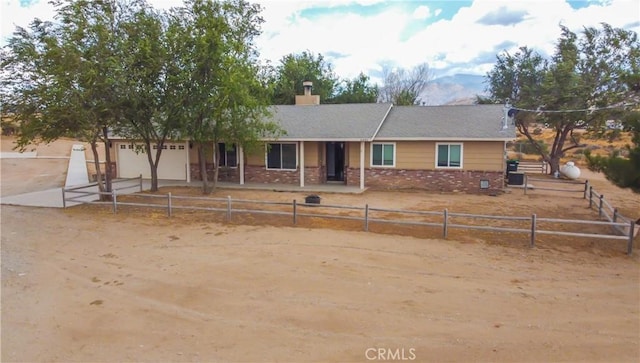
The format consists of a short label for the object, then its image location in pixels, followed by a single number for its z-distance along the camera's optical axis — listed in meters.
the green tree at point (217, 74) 14.59
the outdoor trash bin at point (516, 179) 19.55
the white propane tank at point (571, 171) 23.56
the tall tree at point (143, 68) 13.73
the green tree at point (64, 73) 12.85
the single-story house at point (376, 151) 17.20
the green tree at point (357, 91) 35.75
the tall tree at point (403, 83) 48.12
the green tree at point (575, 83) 22.72
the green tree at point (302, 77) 33.78
